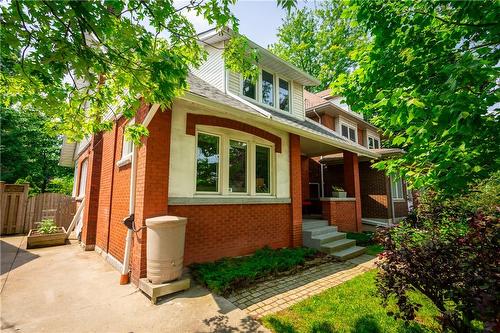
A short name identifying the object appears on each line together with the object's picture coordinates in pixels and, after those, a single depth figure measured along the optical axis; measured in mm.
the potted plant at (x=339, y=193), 9852
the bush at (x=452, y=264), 2287
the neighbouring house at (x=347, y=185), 12711
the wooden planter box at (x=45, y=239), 8455
